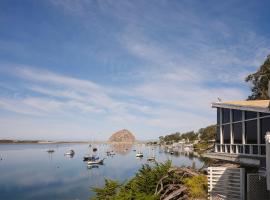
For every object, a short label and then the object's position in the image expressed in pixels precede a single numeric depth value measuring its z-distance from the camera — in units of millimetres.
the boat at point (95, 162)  64858
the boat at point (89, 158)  70690
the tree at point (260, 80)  35756
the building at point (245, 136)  12266
